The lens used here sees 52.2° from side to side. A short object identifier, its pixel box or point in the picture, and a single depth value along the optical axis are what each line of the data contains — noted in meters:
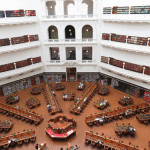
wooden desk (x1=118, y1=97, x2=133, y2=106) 19.46
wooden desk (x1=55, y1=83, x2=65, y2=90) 23.59
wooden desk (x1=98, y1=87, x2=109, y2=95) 21.89
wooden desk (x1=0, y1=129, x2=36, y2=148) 13.88
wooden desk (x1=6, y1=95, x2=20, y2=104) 20.34
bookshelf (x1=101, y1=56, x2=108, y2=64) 22.84
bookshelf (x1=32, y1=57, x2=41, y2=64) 23.60
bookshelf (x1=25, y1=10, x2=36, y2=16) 21.36
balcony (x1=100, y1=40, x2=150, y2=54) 17.69
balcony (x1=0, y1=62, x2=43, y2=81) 20.55
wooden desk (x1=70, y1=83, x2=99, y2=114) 18.38
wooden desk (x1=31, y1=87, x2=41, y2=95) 22.53
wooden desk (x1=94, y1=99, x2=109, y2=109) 18.85
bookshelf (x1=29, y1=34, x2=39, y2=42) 22.49
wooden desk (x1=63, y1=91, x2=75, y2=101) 20.95
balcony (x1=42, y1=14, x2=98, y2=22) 21.94
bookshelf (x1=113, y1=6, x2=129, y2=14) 18.50
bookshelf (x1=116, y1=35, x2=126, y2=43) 19.69
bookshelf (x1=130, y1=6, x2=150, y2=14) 16.88
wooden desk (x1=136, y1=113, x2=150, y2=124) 16.22
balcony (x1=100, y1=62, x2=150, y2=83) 18.41
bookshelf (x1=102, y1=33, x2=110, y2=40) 21.68
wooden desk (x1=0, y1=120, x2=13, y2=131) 15.63
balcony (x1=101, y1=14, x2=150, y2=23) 16.91
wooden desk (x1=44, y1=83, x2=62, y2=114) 18.48
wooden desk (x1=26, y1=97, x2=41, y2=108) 19.55
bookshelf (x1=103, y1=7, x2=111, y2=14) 20.34
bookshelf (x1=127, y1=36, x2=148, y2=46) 17.80
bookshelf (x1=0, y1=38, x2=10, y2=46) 19.84
